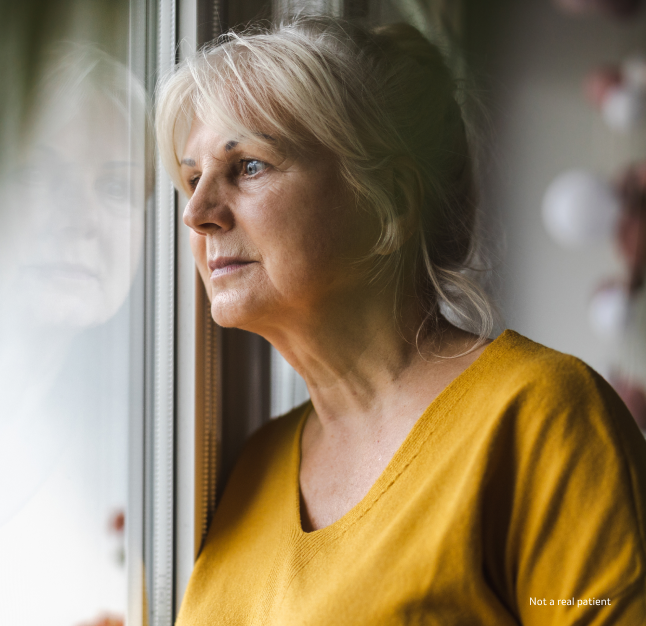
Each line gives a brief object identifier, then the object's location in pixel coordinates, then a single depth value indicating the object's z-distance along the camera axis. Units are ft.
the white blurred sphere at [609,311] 5.48
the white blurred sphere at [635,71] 5.19
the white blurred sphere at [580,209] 5.28
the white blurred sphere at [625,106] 5.30
